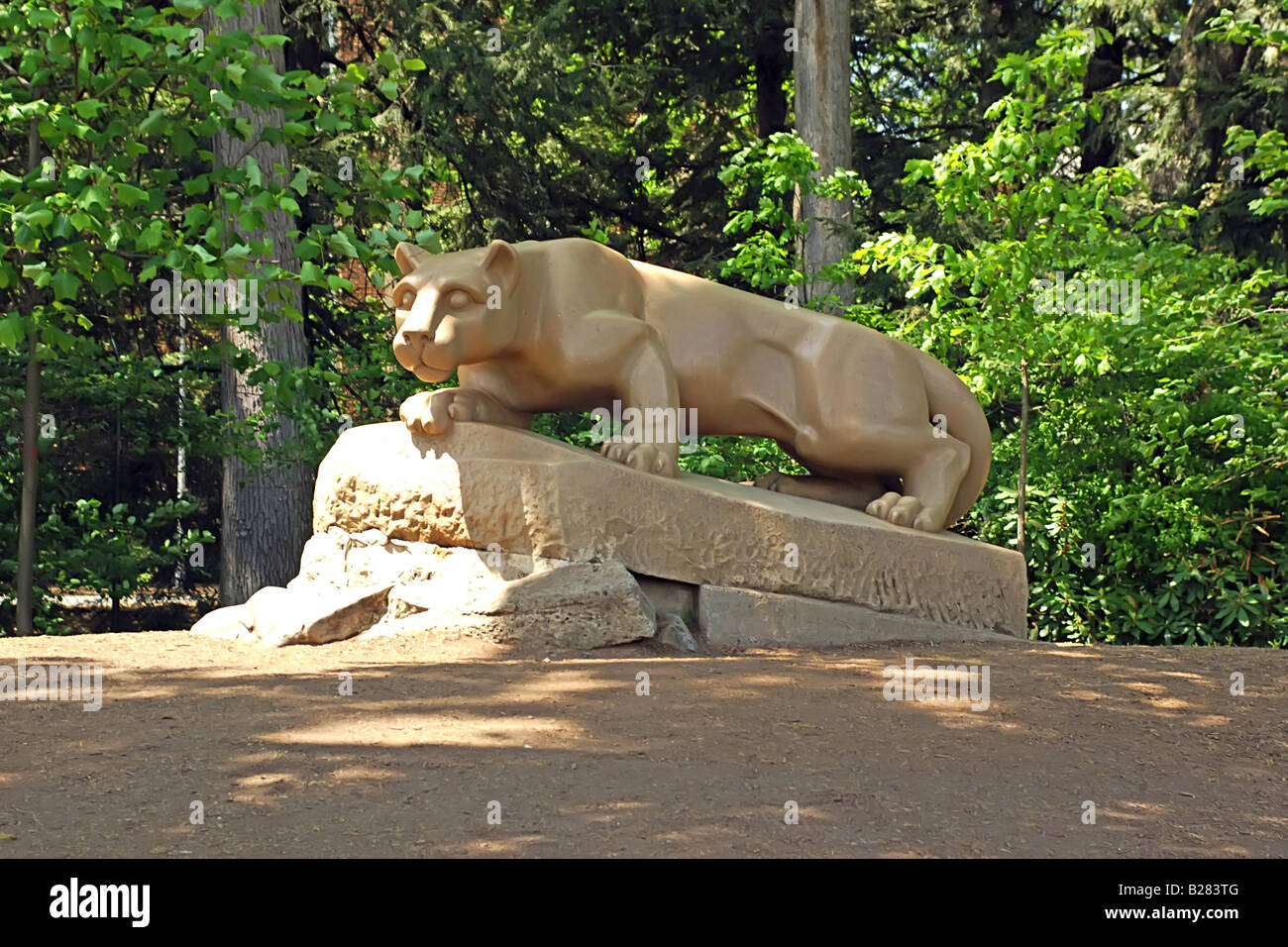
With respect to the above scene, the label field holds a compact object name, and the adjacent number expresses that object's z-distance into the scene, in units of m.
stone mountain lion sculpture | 6.60
